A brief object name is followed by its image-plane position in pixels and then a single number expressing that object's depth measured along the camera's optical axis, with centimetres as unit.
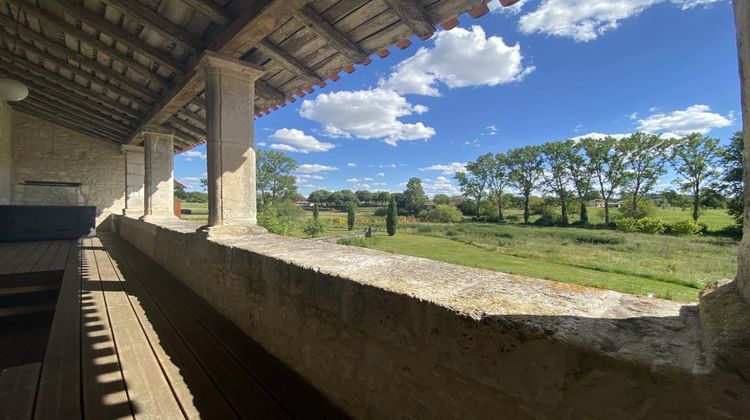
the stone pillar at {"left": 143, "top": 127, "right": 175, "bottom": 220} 619
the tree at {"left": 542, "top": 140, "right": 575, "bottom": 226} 4644
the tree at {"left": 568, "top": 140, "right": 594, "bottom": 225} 4441
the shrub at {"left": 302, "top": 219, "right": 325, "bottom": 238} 3247
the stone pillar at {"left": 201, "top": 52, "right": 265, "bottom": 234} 312
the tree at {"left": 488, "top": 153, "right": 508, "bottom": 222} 5388
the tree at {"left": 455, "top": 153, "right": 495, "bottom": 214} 5541
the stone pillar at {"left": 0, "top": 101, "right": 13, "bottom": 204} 718
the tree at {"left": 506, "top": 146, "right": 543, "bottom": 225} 5019
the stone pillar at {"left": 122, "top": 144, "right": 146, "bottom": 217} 774
